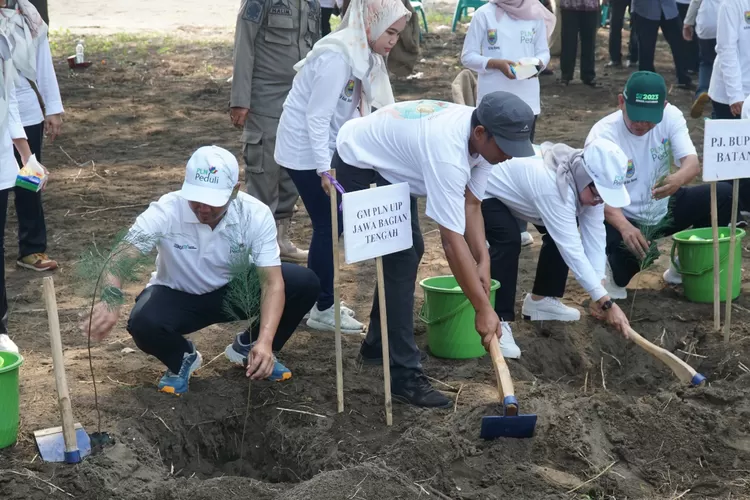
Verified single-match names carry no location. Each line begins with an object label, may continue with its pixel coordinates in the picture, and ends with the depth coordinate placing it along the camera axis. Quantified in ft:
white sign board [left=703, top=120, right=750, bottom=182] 17.56
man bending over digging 13.06
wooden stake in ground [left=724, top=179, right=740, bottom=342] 17.49
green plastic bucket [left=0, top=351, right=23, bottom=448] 12.96
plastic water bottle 41.39
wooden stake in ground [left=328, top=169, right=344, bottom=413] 14.32
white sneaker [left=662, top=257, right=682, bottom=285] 21.01
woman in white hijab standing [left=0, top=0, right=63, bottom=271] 18.88
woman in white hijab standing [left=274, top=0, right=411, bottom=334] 16.51
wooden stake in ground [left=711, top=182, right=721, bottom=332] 17.84
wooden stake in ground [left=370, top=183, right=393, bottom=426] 14.07
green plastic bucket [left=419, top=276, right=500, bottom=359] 16.93
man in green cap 18.84
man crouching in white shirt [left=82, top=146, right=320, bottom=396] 13.93
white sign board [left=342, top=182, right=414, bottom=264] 13.56
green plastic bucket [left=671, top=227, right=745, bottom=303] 19.72
